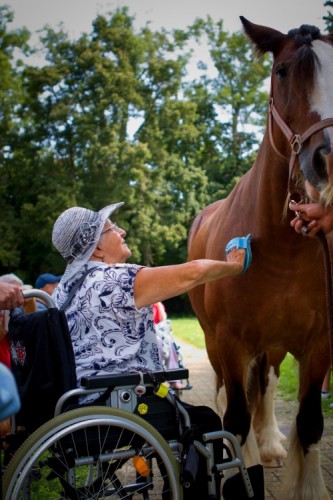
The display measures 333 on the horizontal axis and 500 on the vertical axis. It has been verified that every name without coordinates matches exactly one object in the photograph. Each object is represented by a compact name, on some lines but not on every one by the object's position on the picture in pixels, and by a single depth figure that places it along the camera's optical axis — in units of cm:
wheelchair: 238
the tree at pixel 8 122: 3098
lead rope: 273
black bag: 266
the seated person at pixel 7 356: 125
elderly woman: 273
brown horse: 295
